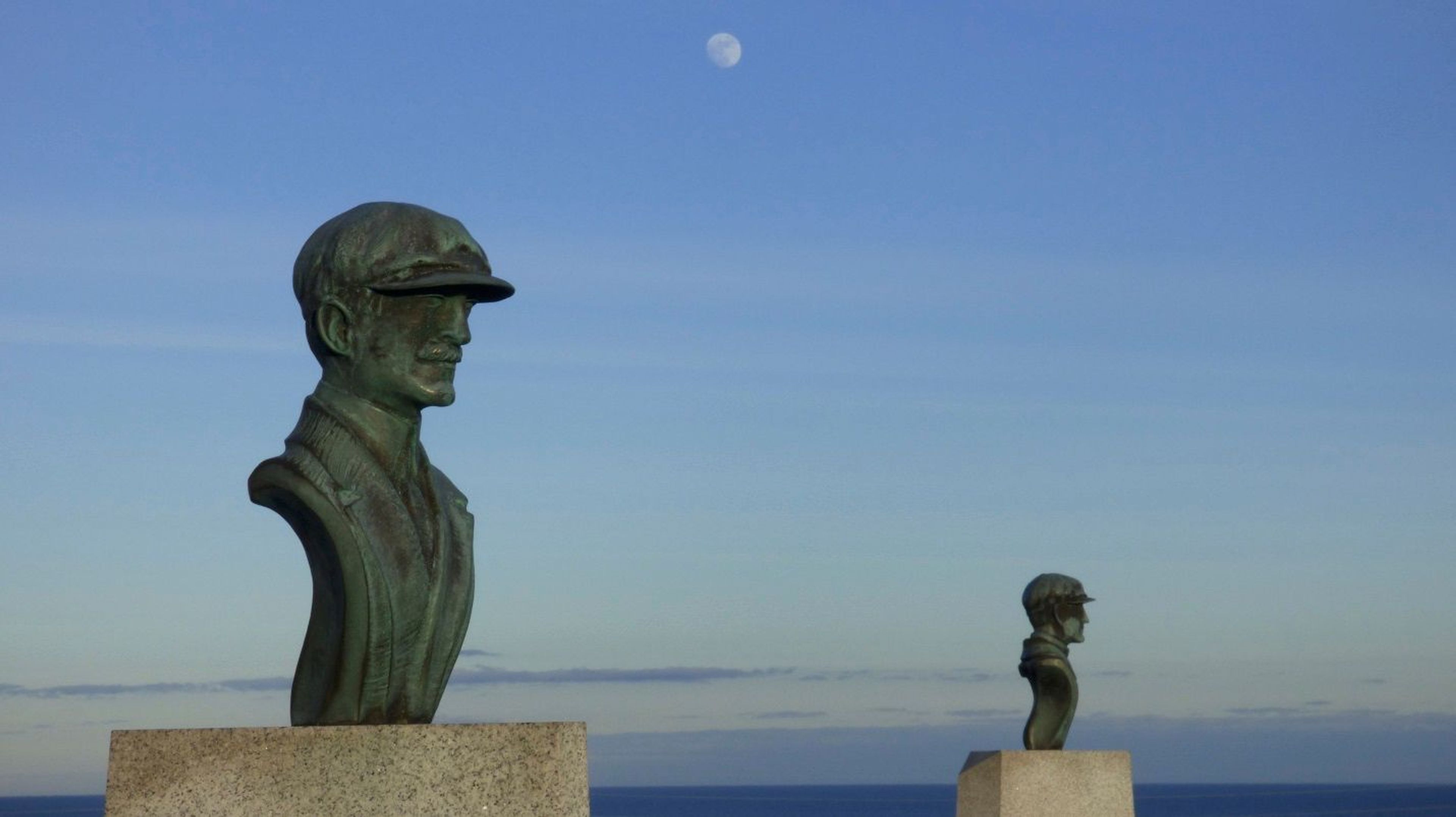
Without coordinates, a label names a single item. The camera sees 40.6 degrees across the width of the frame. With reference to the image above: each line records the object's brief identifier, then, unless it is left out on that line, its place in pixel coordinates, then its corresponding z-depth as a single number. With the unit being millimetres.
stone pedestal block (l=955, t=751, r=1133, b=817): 14258
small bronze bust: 14617
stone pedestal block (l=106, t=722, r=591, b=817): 6574
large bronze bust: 6926
